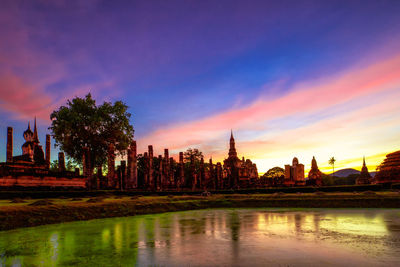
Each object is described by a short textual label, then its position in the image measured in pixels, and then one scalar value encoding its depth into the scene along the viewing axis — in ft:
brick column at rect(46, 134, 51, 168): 104.06
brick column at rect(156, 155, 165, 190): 120.92
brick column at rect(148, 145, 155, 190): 115.42
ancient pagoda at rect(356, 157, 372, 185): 160.97
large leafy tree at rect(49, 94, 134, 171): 115.03
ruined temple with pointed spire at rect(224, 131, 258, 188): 134.72
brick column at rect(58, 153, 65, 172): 101.30
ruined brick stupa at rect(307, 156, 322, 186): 121.56
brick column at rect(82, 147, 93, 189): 104.18
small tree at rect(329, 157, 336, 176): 330.81
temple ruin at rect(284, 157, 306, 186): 117.39
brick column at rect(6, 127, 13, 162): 83.35
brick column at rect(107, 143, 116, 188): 103.86
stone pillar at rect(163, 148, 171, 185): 125.19
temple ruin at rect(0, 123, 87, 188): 77.10
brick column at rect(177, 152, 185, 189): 131.74
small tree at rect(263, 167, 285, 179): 312.71
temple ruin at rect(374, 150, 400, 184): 123.66
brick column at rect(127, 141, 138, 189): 106.92
